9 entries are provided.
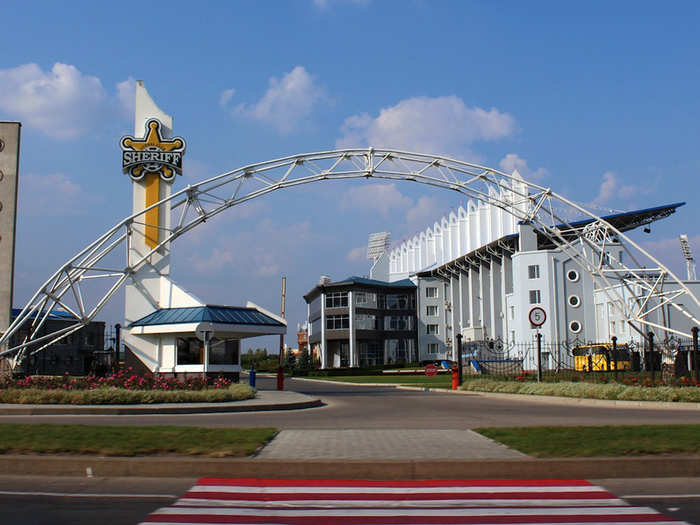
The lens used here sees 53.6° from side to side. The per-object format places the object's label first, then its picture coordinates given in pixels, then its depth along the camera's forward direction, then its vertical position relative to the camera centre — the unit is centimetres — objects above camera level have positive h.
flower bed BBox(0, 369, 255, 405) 2159 -124
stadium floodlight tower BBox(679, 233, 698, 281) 7256 +924
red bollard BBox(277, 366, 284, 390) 3294 -139
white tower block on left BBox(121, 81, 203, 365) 3072 +572
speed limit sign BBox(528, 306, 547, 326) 2653 +120
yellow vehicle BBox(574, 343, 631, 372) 4466 -73
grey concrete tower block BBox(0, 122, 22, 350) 3297 +651
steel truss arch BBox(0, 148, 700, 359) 2966 +613
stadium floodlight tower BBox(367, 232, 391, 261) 13600 +2082
